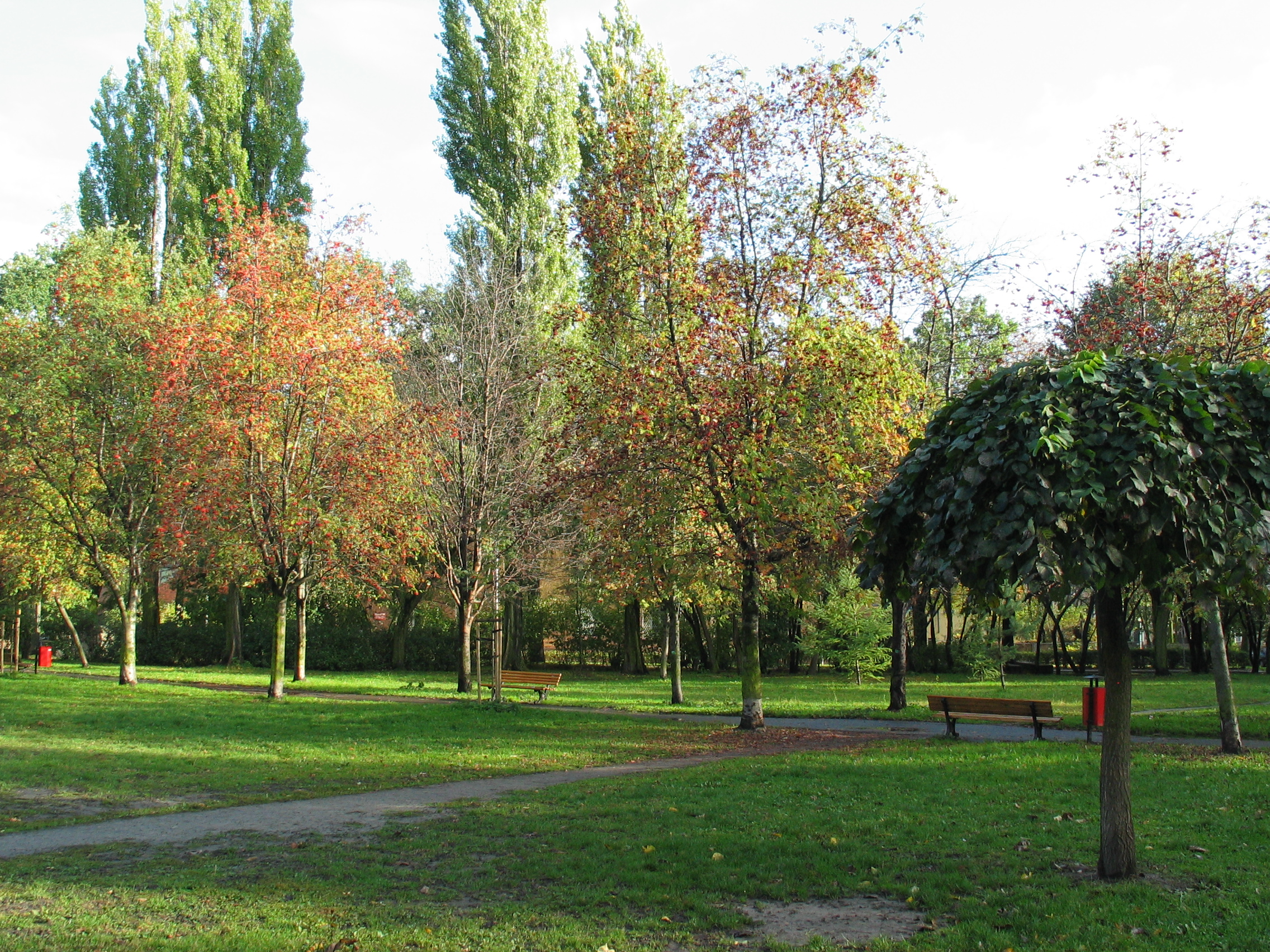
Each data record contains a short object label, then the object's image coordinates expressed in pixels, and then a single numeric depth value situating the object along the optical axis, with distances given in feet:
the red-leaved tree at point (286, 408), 66.28
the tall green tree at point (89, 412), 77.30
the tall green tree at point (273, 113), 110.22
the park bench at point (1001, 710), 46.88
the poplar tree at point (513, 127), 100.01
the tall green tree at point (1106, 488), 18.25
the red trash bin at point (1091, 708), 45.57
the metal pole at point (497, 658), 65.21
